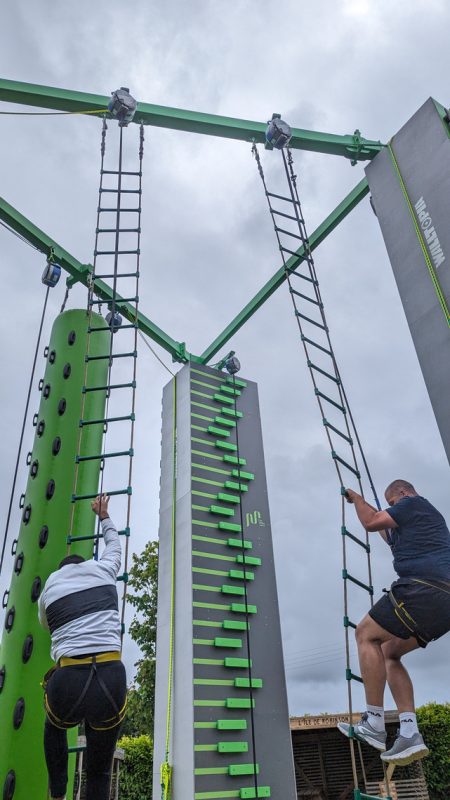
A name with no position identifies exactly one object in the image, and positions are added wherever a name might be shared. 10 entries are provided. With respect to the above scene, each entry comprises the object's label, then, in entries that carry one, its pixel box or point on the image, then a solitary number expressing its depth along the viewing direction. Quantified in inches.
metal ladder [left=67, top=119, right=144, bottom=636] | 192.4
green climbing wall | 176.2
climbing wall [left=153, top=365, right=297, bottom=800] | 225.5
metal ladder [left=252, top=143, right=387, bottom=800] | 146.6
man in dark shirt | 124.1
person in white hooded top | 113.1
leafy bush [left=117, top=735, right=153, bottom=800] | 439.8
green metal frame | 230.5
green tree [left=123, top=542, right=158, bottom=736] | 512.4
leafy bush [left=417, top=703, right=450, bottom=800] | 482.1
